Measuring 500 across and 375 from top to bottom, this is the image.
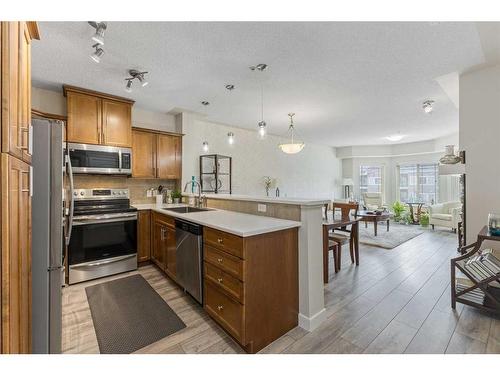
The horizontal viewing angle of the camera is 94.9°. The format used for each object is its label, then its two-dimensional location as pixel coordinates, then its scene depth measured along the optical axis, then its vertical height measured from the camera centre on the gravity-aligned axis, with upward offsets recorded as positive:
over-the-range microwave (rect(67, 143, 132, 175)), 3.08 +0.42
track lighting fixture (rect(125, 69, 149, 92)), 2.68 +1.32
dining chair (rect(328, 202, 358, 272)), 3.26 -0.74
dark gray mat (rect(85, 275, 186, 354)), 1.87 -1.24
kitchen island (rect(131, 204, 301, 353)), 1.70 -0.72
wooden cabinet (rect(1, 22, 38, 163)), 0.89 +0.44
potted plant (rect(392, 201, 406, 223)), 7.31 -0.78
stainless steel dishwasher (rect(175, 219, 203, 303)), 2.20 -0.72
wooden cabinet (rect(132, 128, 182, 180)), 3.70 +0.57
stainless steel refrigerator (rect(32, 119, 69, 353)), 1.38 -0.29
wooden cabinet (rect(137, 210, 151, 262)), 3.46 -0.73
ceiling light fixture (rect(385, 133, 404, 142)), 5.88 +1.27
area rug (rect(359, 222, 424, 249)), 4.79 -1.19
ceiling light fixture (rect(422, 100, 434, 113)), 3.73 +1.35
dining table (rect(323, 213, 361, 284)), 2.97 -0.57
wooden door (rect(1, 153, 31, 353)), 0.85 -0.28
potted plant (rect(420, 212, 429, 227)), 6.56 -0.98
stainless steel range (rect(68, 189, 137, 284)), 2.89 -0.64
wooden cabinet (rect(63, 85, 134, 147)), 3.10 +1.01
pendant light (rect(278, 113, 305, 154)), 4.36 +0.76
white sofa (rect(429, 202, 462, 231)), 5.64 -0.75
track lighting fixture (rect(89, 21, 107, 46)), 1.77 +1.21
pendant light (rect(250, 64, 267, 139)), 2.59 +1.37
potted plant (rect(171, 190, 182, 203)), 4.16 -0.15
